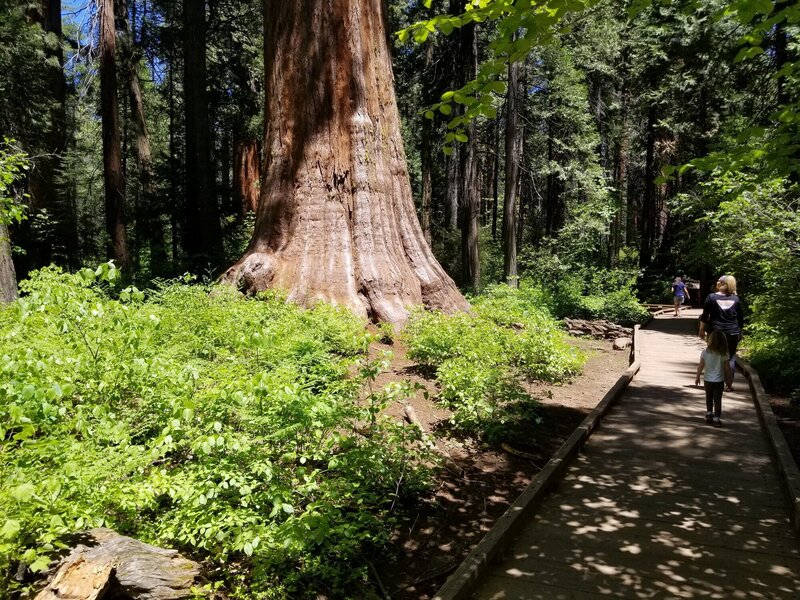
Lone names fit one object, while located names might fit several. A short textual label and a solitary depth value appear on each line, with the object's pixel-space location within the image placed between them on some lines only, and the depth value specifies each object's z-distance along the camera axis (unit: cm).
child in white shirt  682
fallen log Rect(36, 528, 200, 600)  257
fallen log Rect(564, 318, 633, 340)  1580
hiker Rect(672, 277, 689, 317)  2183
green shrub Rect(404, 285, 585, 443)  596
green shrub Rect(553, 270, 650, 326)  1808
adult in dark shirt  743
